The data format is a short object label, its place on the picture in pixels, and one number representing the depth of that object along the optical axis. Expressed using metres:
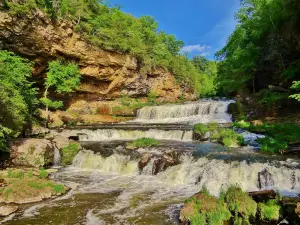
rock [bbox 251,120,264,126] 18.30
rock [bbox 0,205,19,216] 8.07
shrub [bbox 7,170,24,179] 10.91
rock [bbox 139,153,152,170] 12.97
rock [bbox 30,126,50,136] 19.82
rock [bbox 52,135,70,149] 16.33
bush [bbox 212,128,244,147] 15.09
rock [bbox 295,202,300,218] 6.15
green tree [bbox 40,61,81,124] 25.88
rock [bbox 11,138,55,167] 14.15
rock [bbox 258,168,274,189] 10.08
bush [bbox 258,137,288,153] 12.88
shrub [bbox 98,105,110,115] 30.80
